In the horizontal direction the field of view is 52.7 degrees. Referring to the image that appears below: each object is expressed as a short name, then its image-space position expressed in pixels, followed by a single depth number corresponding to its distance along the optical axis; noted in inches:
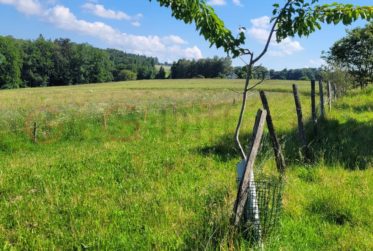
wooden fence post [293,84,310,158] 361.1
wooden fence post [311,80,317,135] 407.2
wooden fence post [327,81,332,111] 715.9
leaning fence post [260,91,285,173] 278.2
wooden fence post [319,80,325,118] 519.8
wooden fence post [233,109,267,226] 174.1
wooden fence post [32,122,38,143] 569.6
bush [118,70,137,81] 5049.2
